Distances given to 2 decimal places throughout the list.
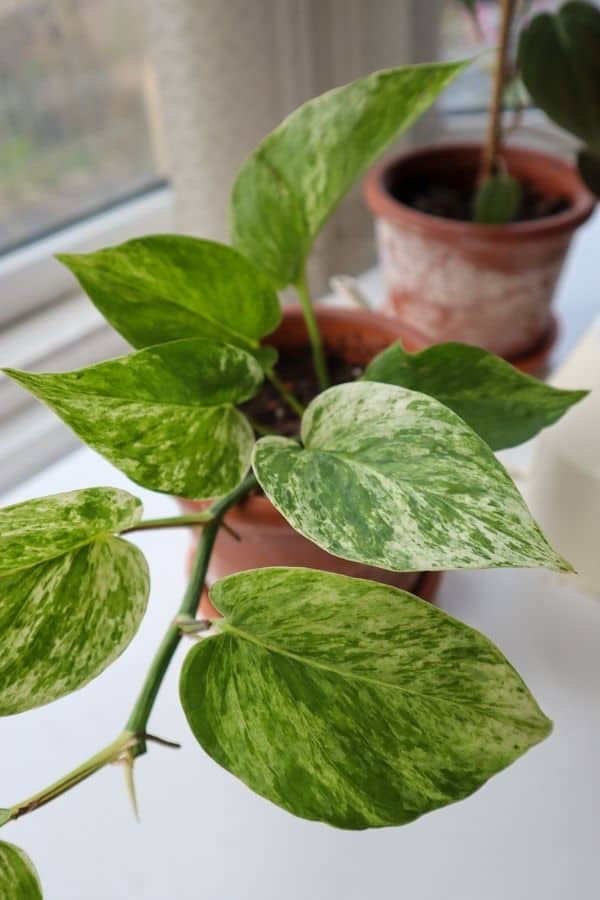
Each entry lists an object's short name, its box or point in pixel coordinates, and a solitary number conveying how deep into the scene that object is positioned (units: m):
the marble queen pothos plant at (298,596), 0.29
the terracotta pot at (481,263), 0.67
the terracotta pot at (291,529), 0.42
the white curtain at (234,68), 0.67
